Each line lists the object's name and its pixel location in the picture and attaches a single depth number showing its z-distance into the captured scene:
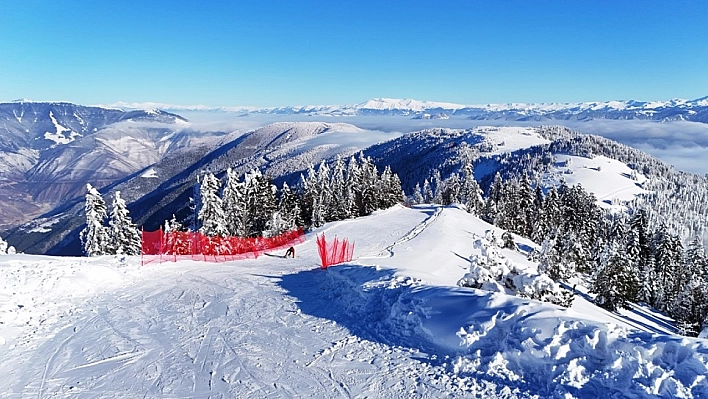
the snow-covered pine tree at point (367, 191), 55.28
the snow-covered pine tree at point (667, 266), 48.72
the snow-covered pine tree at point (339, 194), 52.31
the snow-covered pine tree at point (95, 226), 34.22
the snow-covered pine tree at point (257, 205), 46.22
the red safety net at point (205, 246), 25.66
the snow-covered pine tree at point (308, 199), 53.05
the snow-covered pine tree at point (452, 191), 81.62
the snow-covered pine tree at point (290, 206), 46.81
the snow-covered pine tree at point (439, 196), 91.12
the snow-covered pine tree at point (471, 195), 68.81
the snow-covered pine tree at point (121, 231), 36.16
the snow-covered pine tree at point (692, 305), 38.28
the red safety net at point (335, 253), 21.58
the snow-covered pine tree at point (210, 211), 38.12
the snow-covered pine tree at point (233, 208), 42.38
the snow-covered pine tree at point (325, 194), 51.78
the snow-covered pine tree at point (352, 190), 52.97
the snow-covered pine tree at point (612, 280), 33.28
